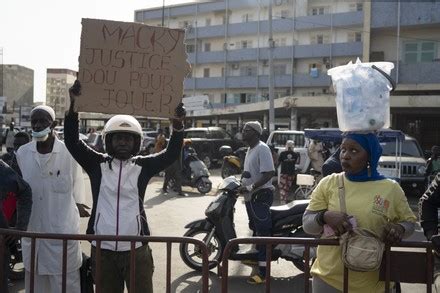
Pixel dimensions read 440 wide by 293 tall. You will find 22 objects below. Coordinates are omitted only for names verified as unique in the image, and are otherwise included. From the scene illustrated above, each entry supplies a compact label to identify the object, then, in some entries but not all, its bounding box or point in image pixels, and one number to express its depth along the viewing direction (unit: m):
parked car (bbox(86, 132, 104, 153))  17.67
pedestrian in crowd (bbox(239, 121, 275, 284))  5.51
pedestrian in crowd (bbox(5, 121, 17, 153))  17.65
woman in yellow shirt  2.53
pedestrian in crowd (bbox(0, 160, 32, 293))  3.28
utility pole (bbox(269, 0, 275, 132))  20.55
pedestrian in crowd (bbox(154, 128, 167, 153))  14.37
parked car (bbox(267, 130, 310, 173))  16.16
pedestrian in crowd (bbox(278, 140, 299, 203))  11.40
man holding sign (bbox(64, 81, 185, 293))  2.95
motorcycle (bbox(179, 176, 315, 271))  5.59
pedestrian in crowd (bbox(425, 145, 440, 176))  11.27
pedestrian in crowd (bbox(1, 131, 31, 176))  7.07
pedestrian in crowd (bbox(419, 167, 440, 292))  2.91
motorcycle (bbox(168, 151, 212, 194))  13.18
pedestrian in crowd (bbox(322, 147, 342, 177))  5.85
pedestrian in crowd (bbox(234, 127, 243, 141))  22.67
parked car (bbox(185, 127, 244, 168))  20.55
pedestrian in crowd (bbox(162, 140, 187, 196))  12.74
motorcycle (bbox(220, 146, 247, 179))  8.24
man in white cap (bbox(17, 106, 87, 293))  3.61
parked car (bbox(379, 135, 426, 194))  12.70
